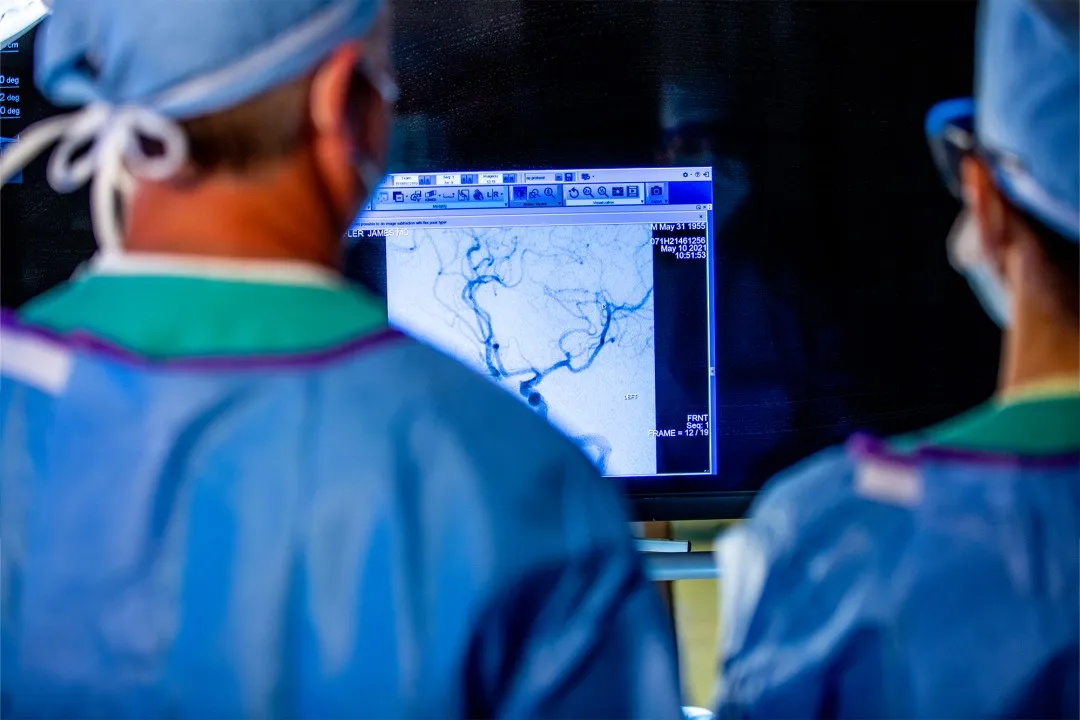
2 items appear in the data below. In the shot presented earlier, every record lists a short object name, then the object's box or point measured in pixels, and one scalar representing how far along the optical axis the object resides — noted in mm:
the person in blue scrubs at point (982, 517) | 1794
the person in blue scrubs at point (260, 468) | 1718
